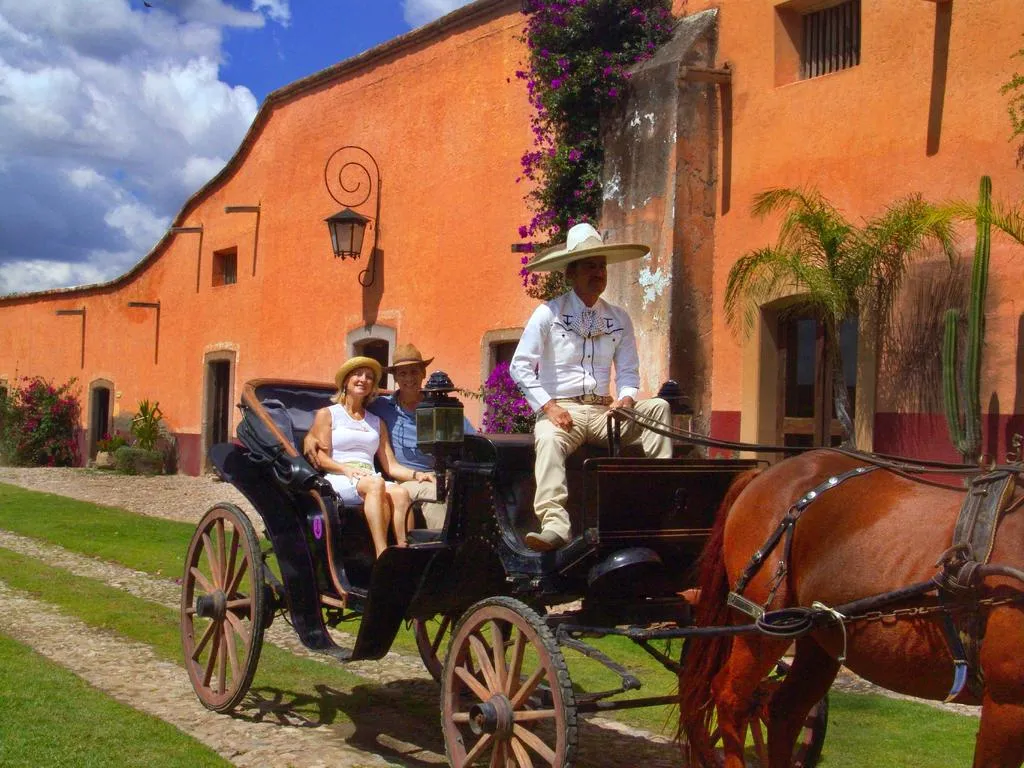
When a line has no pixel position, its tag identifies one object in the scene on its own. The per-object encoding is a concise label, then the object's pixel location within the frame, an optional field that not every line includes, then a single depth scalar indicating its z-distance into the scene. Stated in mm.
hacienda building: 8711
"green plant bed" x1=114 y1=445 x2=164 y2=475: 20281
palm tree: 8586
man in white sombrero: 5066
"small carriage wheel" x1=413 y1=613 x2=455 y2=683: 6377
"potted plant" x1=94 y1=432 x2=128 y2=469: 21469
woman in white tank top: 5801
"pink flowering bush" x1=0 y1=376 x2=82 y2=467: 24188
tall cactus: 7805
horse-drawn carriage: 4445
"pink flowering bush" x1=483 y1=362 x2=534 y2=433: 11766
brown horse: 3527
